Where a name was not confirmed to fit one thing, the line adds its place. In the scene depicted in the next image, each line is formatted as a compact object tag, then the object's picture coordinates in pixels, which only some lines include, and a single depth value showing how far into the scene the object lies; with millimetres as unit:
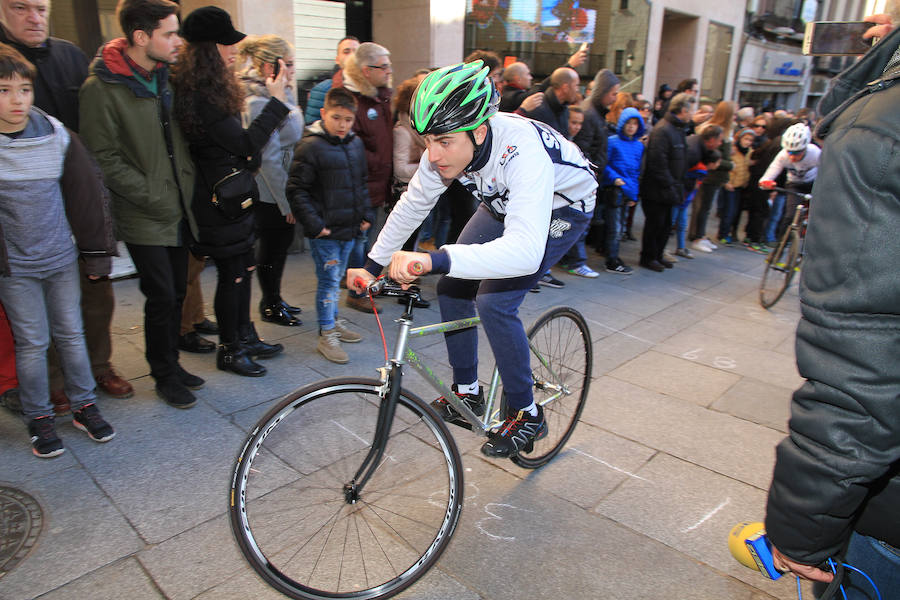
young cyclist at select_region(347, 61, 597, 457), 2299
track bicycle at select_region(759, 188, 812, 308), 6559
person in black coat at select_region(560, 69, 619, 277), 7137
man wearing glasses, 5242
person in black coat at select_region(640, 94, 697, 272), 7734
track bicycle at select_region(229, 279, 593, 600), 2201
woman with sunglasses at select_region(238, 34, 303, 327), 4371
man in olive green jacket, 3312
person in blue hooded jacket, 7602
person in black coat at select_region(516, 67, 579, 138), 6344
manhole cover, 2500
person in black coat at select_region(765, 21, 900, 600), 1176
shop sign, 20547
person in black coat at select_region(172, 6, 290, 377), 3555
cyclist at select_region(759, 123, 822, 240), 7469
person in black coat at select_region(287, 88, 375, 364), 4551
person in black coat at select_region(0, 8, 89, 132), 3365
